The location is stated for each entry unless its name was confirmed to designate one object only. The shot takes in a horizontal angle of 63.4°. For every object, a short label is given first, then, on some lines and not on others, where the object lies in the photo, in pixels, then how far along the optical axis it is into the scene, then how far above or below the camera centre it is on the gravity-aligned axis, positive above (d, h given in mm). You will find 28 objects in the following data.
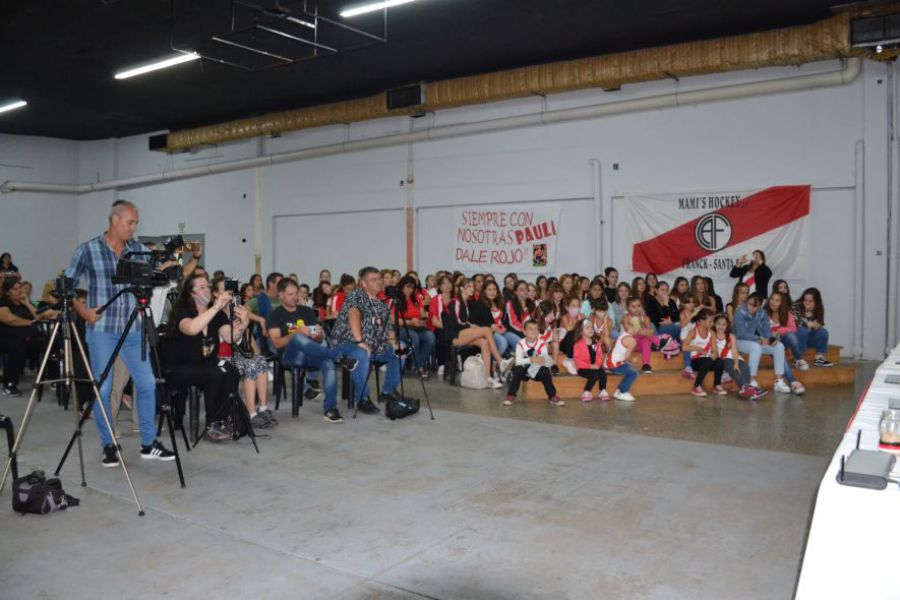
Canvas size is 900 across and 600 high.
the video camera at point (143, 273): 4074 +57
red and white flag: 9547 +704
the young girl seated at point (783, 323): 8242 -476
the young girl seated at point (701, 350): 7312 -694
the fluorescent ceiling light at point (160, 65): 10172 +3196
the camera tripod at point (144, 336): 4090 -306
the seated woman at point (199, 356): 5156 -529
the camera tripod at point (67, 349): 3768 -351
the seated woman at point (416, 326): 8695 -523
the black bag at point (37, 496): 3758 -1105
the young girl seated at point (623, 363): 7117 -803
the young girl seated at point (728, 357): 7215 -757
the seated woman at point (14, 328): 7559 -465
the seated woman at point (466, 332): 7961 -555
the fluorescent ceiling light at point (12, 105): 13657 +3389
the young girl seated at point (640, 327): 7812 -490
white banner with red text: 11556 +715
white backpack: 7781 -994
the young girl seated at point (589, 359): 7043 -757
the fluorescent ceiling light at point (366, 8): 7742 +2999
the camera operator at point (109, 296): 4477 -85
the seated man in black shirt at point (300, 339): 6305 -499
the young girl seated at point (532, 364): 6859 -784
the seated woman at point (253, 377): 5773 -762
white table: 1865 -695
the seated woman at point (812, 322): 8469 -480
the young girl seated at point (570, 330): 7258 -502
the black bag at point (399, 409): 6094 -1061
